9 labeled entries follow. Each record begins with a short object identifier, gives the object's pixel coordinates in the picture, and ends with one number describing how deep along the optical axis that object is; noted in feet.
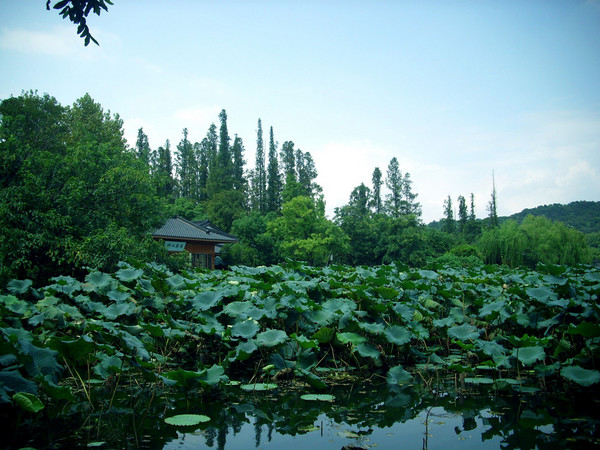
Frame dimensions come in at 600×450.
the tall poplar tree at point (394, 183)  156.76
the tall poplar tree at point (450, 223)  150.30
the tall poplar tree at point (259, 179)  143.95
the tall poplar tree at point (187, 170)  152.94
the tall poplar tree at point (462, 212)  157.79
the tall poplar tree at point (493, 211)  134.92
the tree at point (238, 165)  142.19
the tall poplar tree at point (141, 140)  164.86
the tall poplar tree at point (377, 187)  167.53
